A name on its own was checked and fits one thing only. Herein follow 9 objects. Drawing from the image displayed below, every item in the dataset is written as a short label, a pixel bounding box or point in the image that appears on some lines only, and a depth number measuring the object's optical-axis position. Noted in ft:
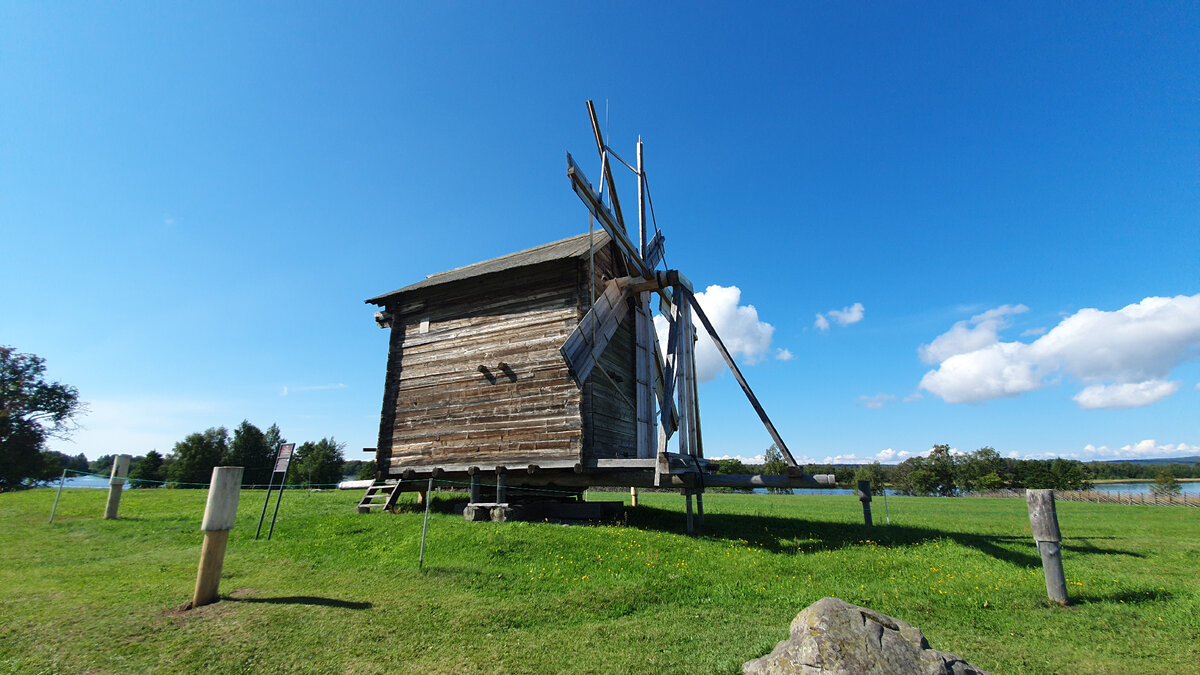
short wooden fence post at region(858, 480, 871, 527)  43.86
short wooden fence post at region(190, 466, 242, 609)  19.61
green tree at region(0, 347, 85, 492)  119.55
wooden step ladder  47.65
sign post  34.01
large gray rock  12.26
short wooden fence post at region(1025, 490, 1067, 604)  22.72
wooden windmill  40.86
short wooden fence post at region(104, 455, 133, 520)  43.34
